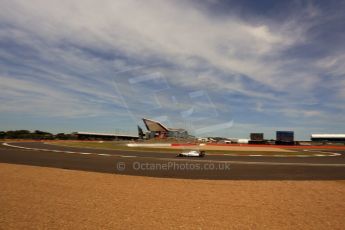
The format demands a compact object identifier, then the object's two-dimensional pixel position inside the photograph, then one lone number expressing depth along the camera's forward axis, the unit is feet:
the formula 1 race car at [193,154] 114.73
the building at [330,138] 454.81
